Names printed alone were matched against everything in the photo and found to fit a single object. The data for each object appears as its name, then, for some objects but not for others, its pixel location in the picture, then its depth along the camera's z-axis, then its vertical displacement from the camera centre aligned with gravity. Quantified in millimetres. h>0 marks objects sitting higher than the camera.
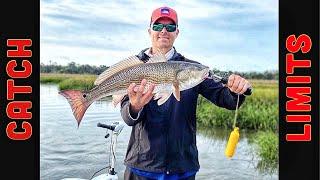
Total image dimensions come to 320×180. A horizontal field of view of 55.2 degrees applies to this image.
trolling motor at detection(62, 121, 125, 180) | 1928 -319
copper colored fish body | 1502 +78
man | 1554 -184
